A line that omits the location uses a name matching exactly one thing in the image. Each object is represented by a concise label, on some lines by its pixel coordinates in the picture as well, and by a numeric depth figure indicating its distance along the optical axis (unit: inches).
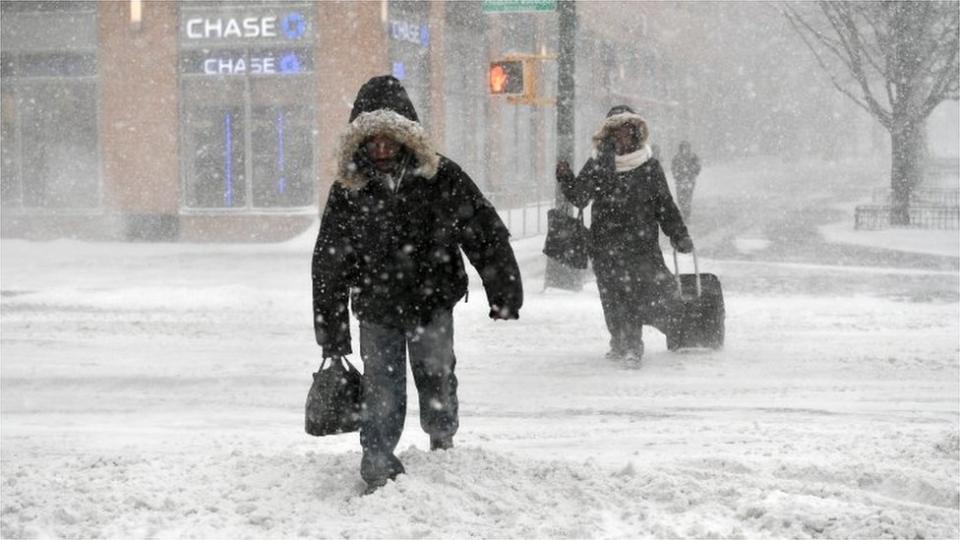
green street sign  561.3
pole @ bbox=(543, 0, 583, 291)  614.9
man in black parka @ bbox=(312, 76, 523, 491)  225.9
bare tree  1016.2
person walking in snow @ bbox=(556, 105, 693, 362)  387.2
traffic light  605.0
